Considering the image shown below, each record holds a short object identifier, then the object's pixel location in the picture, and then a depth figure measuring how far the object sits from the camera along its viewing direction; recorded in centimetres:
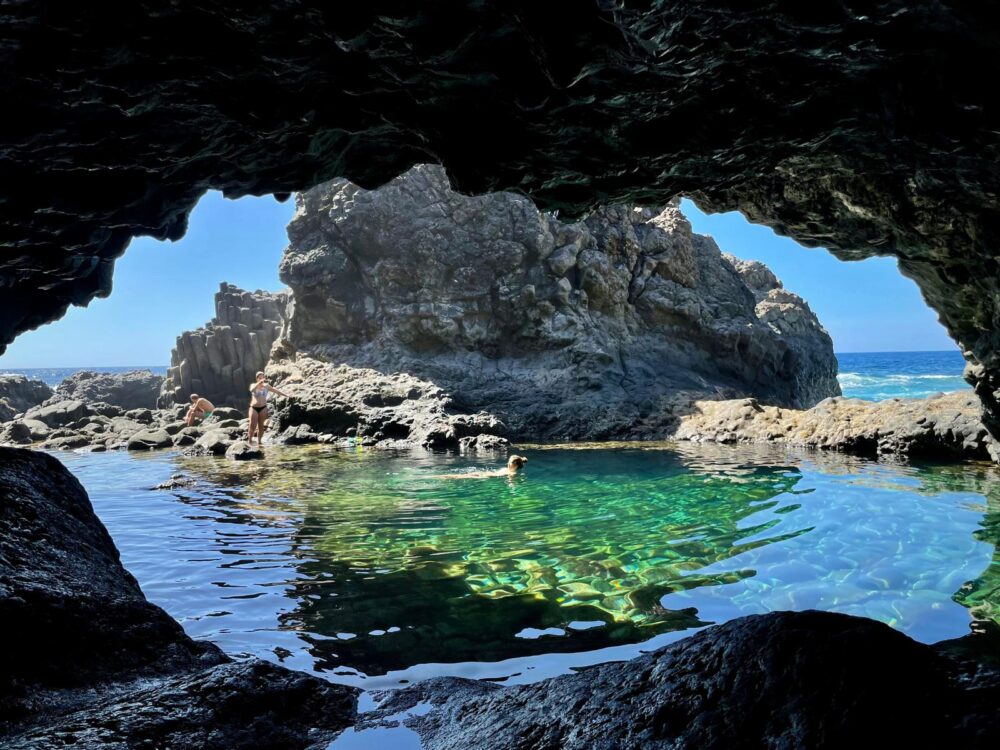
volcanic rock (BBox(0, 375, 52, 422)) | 3591
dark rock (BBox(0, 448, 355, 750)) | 233
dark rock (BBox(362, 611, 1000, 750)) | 181
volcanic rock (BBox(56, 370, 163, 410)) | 3888
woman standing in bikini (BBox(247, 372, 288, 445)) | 1889
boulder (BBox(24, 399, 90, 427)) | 2636
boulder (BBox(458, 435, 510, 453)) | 1738
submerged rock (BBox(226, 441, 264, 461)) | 1593
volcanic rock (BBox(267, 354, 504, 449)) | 1880
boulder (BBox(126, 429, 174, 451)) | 1997
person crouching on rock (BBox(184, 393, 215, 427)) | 2294
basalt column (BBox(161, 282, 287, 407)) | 3244
